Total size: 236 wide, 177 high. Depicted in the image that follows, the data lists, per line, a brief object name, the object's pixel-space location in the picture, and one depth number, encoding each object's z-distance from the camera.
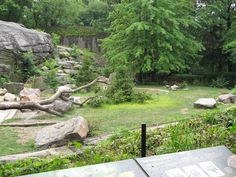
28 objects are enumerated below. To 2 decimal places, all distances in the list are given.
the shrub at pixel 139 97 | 7.12
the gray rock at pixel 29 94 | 6.85
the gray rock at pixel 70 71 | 10.80
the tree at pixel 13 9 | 13.69
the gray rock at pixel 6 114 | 5.73
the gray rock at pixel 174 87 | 9.47
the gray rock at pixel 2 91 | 7.55
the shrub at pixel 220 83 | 10.71
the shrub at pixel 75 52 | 12.88
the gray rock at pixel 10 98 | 7.02
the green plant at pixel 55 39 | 13.14
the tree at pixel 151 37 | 9.95
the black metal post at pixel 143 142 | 2.52
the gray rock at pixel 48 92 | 8.51
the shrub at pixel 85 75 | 9.42
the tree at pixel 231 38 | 10.16
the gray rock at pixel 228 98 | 7.14
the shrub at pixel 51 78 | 9.07
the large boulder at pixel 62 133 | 4.12
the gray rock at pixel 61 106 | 5.98
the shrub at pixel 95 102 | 6.67
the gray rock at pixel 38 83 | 9.08
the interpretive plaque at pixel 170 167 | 1.87
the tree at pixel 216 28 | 11.00
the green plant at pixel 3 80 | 8.54
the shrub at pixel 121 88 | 7.14
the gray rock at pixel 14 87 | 8.34
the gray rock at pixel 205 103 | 6.36
